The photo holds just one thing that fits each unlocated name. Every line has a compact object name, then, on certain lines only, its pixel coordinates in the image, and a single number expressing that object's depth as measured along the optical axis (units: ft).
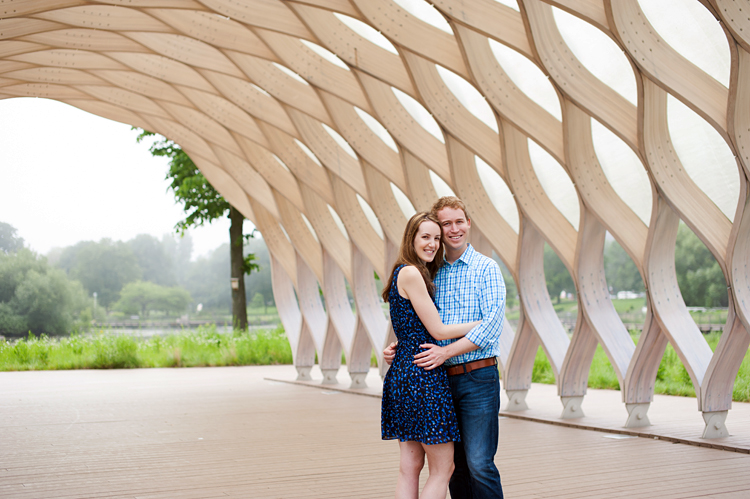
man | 13.67
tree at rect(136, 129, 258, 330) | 103.24
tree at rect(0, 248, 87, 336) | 121.70
